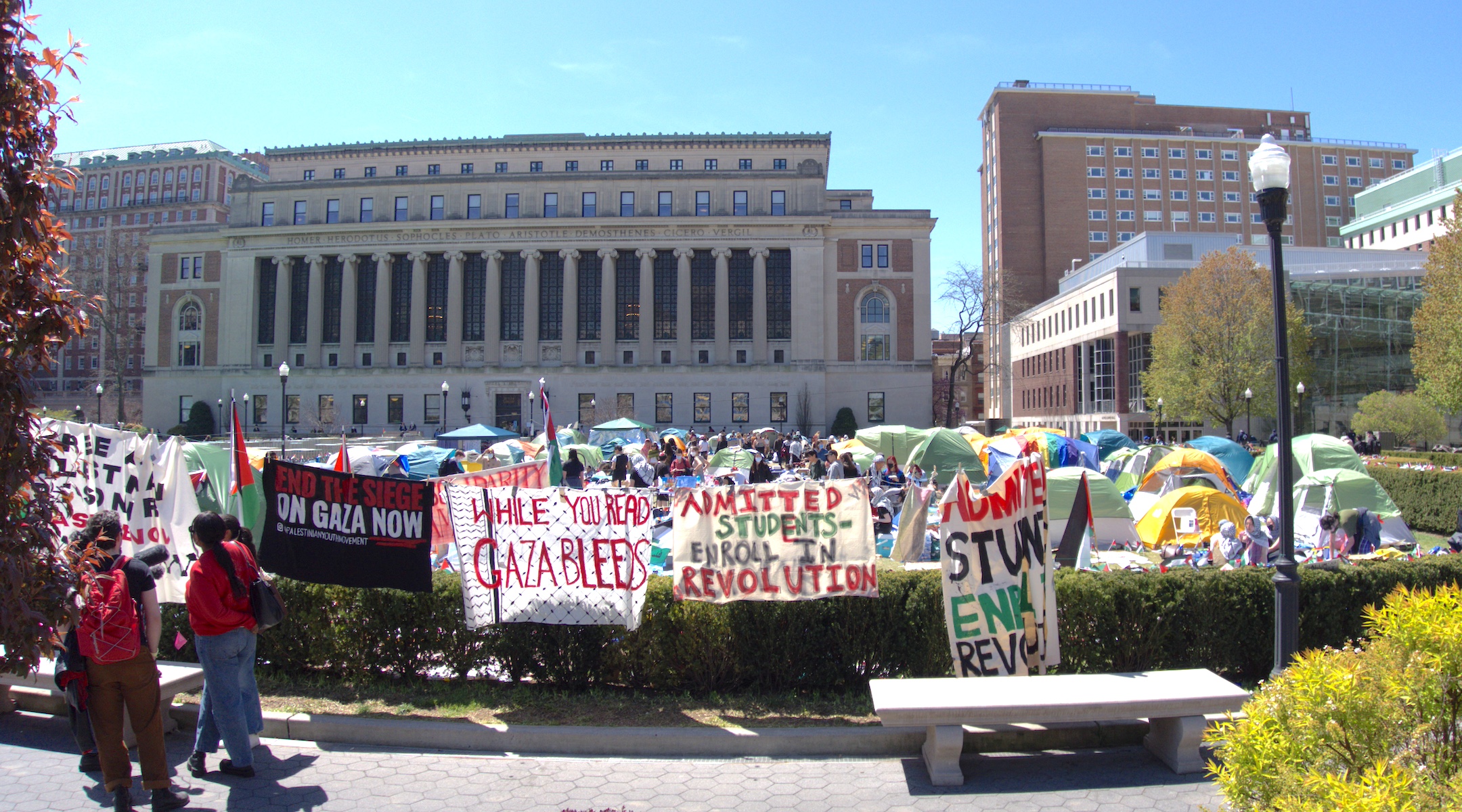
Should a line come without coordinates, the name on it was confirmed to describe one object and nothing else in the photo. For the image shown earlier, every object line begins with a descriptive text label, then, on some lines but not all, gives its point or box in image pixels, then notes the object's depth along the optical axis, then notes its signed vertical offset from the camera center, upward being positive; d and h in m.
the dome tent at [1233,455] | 23.78 -0.49
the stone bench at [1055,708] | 5.66 -1.91
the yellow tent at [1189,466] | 18.69 -0.63
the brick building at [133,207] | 99.75 +31.40
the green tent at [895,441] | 27.33 -0.01
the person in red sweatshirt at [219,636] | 5.72 -1.40
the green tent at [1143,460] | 23.58 -0.63
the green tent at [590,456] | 26.72 -0.51
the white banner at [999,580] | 6.70 -1.18
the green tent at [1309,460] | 17.52 -0.49
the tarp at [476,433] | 32.31 +0.35
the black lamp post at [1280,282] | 6.87 +1.38
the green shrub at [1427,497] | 19.41 -1.50
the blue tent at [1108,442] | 31.08 -0.09
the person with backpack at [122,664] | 5.02 -1.43
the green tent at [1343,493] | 15.38 -1.05
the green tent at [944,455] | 21.38 -0.40
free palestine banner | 7.91 -0.47
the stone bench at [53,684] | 6.49 -2.04
